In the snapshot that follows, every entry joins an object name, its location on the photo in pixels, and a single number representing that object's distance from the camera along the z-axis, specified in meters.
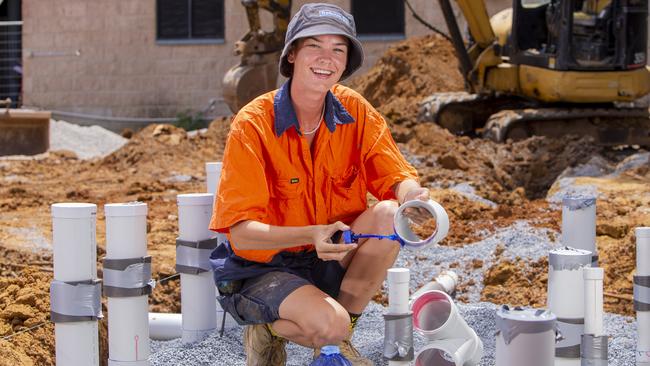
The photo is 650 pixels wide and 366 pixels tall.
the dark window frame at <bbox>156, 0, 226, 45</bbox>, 18.81
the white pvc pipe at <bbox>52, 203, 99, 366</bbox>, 3.92
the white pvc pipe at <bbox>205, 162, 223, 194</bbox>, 4.89
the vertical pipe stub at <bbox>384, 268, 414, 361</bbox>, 3.42
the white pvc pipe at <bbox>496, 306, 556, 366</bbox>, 2.95
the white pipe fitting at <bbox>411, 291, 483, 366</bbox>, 3.67
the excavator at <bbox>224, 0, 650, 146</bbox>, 12.02
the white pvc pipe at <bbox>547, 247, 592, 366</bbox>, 3.45
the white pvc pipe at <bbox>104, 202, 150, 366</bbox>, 4.12
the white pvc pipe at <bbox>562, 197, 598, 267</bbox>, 4.42
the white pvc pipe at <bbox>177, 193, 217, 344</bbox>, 4.54
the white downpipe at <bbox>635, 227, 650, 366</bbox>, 3.92
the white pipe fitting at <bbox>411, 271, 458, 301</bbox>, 5.44
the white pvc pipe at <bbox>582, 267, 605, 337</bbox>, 3.24
